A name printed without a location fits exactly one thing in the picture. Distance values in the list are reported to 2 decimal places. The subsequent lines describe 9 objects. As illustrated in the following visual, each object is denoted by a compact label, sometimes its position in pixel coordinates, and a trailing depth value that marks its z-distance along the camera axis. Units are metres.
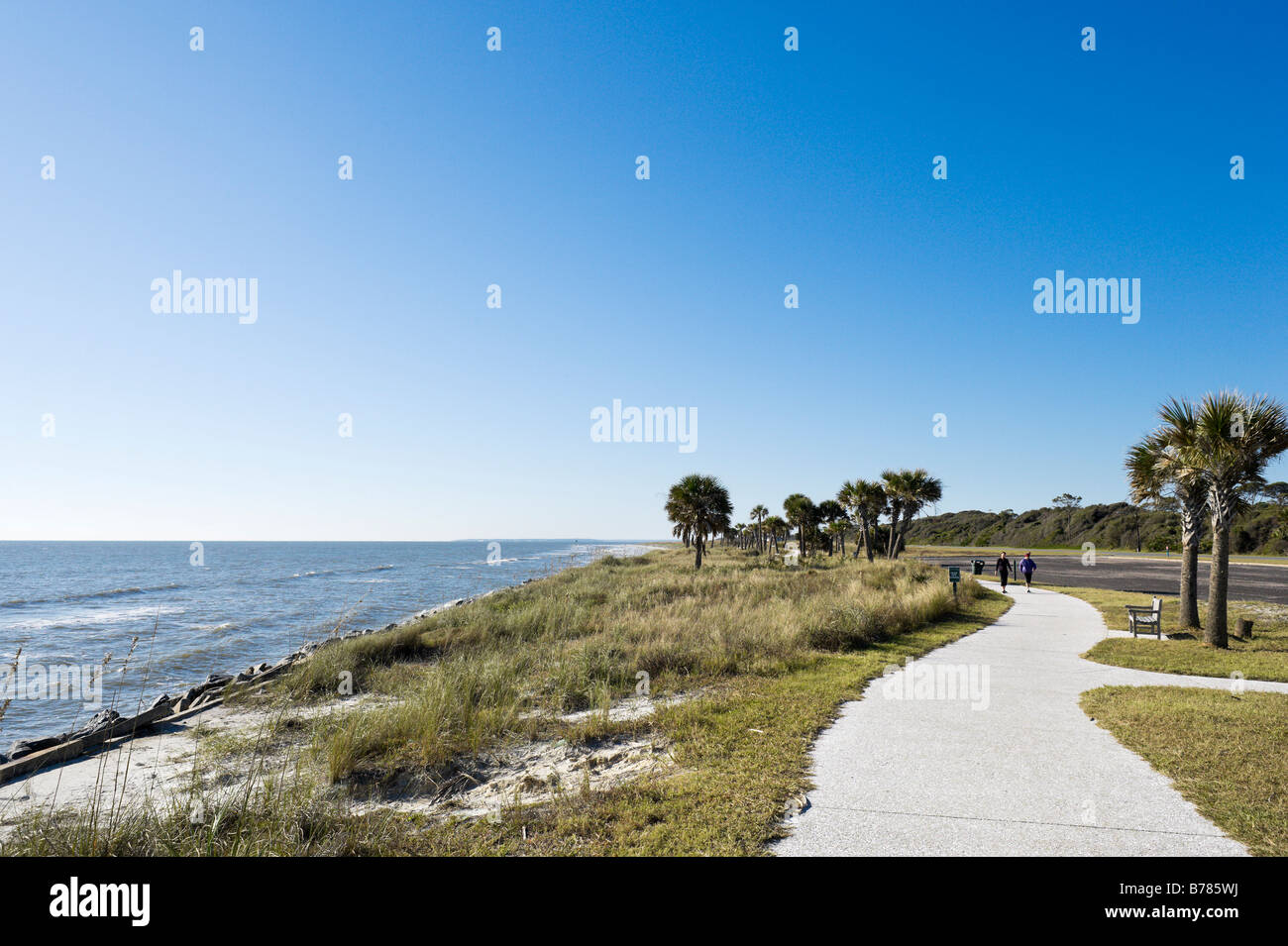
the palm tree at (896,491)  43.75
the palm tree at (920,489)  43.22
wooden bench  14.31
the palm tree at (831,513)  64.71
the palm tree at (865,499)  48.50
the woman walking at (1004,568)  27.17
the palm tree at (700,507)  42.31
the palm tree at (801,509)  57.00
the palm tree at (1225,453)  12.92
